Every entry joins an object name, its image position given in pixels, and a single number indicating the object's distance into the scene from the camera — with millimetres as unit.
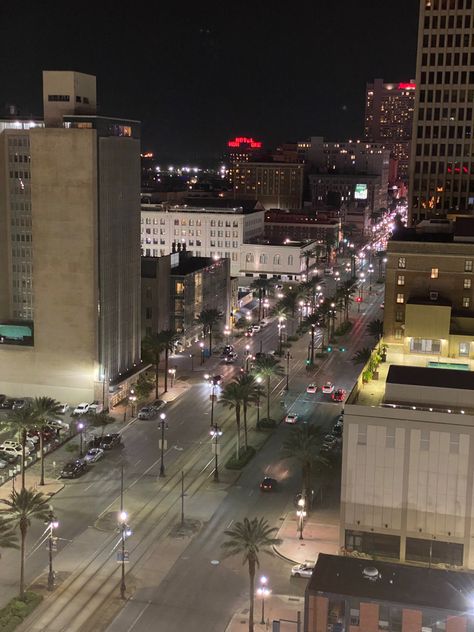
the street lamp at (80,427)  86531
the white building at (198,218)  198875
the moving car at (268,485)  75469
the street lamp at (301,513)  64938
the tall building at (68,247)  96000
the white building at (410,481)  59656
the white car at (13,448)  83100
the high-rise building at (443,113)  130375
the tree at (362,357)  107794
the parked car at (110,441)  84875
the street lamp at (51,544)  57531
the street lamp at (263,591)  53244
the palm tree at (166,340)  106875
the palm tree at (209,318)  126875
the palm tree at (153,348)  109375
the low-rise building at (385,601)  44500
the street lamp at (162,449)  77250
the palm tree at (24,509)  55844
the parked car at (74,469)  77875
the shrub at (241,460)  81000
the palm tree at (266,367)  99125
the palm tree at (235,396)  82906
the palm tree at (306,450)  69000
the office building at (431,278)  92125
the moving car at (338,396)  105750
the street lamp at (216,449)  77312
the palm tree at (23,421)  74562
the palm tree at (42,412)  76062
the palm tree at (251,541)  52469
